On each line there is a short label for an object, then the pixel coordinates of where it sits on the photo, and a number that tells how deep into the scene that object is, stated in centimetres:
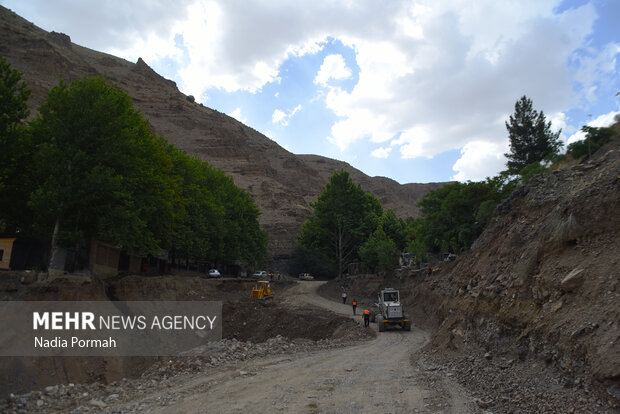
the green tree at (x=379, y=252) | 4566
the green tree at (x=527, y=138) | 3525
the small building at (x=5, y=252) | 2011
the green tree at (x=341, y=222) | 5506
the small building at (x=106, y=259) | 2534
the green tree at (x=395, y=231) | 5788
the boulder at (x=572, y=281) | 898
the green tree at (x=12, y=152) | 2100
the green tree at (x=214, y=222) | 3734
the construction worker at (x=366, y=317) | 2535
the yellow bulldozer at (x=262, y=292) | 3503
